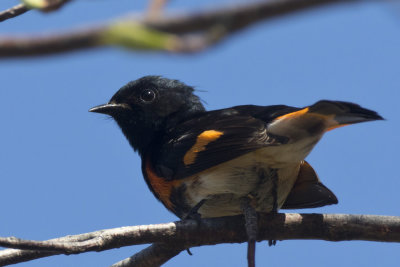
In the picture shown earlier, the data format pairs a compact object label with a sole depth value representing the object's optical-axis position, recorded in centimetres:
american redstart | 684
